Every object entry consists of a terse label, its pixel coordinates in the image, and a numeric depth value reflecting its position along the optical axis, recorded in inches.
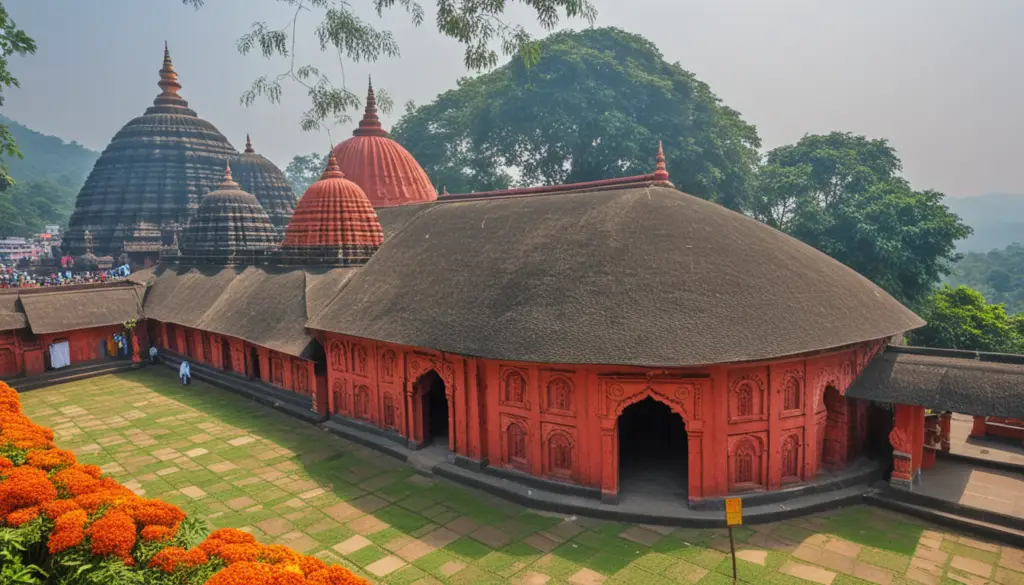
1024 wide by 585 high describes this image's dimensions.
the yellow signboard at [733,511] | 270.7
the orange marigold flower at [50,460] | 276.2
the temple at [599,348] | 383.6
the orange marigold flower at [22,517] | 222.8
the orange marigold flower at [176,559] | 191.6
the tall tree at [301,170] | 4180.6
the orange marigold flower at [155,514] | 220.8
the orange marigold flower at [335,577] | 180.5
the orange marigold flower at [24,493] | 234.5
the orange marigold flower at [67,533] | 207.0
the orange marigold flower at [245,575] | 170.7
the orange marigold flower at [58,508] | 225.6
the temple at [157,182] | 1273.4
